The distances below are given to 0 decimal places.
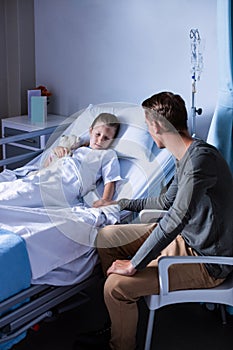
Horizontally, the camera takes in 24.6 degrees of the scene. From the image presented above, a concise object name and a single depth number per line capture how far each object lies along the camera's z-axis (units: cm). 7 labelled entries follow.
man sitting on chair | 202
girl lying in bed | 255
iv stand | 294
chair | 211
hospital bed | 201
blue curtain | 246
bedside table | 350
